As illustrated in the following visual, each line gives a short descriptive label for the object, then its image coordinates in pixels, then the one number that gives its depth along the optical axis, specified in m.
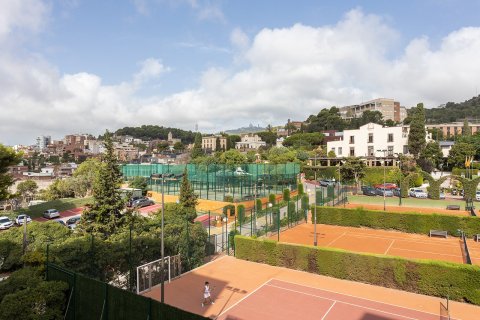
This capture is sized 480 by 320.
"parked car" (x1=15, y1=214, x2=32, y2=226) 35.16
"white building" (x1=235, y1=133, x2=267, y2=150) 167.00
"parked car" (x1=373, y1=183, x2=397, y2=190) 53.90
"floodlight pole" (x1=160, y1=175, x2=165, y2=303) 13.51
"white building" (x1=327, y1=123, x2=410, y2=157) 65.50
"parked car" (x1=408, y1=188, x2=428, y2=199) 47.59
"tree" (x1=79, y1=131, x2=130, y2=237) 23.05
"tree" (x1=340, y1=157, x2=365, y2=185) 56.19
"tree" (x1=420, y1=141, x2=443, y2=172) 61.88
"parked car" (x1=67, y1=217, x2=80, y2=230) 33.34
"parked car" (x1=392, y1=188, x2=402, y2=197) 49.40
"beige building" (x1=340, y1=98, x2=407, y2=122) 176.65
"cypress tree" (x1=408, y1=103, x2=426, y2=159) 61.35
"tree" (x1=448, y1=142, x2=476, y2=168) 65.64
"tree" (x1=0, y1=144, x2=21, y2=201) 25.88
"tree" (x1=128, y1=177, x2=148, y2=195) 54.66
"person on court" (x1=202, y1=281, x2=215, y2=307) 15.77
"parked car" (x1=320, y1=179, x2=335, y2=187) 60.61
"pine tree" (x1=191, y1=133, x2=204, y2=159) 110.18
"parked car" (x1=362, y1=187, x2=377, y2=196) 49.97
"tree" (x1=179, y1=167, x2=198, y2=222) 32.25
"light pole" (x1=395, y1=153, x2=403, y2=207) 56.58
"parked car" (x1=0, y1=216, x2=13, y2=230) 33.12
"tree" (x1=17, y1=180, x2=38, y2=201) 58.66
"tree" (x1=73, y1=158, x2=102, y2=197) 57.81
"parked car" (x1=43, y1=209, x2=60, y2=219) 39.48
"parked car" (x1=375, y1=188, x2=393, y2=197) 49.22
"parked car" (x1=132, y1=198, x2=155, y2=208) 44.74
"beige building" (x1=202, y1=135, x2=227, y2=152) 168.62
